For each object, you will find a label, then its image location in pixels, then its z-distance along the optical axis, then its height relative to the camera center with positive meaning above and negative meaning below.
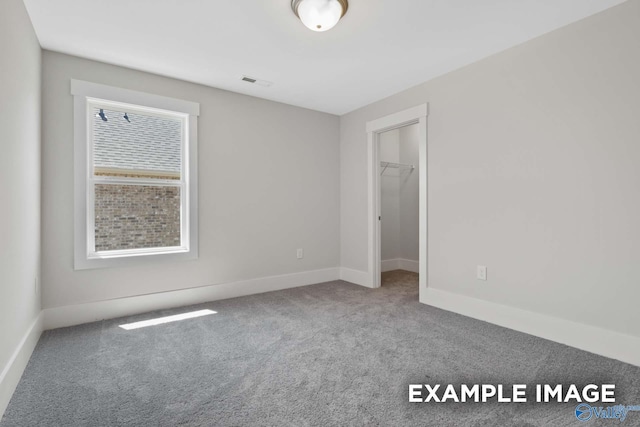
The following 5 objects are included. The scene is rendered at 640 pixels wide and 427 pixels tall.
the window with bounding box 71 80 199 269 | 2.95 +0.34
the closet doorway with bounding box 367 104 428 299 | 5.32 +0.18
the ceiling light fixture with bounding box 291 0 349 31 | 2.08 +1.31
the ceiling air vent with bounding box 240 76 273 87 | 3.41 +1.40
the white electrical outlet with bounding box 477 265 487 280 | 2.98 -0.57
